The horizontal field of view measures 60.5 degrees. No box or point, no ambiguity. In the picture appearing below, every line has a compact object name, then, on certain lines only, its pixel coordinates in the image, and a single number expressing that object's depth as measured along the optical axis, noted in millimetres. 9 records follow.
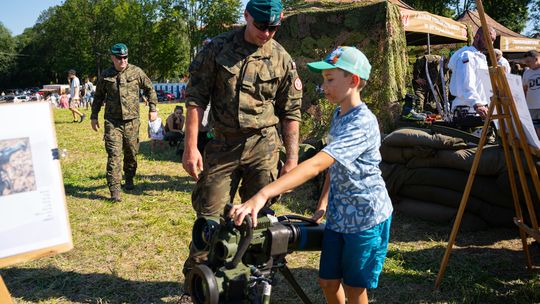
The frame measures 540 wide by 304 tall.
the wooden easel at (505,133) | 3092
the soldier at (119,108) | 5996
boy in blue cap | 2156
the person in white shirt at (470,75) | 4609
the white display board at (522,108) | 3098
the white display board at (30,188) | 2047
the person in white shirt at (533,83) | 4738
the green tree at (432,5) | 37541
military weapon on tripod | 1730
